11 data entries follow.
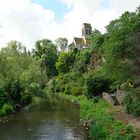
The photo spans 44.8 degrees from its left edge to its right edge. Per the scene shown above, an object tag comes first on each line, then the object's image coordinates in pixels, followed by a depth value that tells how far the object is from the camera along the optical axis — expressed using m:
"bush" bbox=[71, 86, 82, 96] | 34.16
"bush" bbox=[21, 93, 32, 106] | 27.86
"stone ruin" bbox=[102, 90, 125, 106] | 22.37
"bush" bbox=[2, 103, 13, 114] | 22.01
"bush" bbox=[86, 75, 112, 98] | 27.42
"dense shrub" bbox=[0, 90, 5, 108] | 23.15
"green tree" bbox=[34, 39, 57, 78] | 56.59
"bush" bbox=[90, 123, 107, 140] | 14.23
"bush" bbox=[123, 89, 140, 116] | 15.48
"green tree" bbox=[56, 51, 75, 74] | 49.38
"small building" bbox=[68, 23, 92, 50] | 68.58
